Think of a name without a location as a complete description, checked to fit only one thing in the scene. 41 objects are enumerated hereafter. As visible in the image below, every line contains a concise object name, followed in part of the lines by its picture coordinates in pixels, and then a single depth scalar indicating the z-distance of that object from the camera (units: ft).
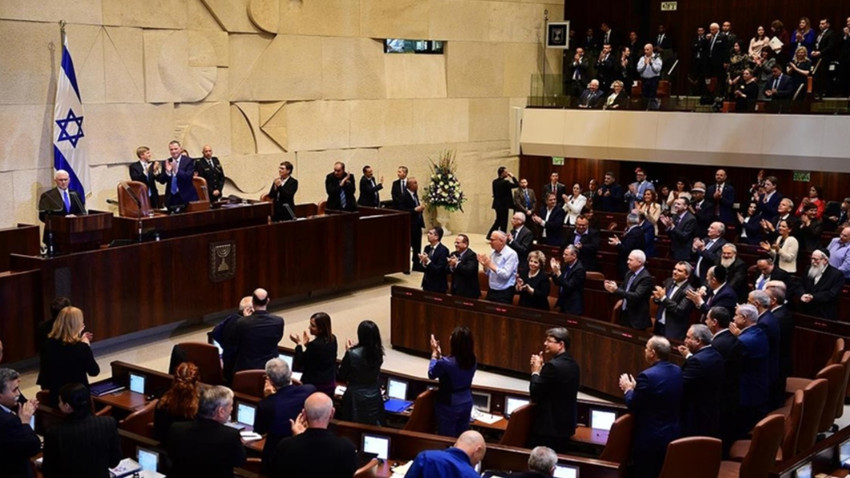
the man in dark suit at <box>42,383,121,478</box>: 18.39
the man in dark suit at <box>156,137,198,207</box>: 42.19
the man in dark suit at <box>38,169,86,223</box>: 36.68
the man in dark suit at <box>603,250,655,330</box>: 32.07
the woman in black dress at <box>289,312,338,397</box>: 24.45
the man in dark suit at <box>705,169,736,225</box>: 51.49
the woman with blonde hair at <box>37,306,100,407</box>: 24.30
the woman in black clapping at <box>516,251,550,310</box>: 34.83
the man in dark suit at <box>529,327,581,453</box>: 23.48
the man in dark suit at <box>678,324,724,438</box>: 23.66
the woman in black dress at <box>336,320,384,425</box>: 24.16
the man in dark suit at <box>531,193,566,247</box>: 47.91
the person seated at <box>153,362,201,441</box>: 20.40
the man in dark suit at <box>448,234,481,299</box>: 36.63
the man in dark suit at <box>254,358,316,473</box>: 20.79
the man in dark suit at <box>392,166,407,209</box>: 52.16
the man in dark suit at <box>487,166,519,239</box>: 58.03
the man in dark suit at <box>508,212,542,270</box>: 39.04
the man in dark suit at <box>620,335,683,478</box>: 22.65
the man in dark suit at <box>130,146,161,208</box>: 43.78
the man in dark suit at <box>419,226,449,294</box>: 37.52
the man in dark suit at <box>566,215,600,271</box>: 40.29
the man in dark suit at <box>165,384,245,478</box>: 17.78
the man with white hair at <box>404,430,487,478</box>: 17.11
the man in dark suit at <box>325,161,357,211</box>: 48.91
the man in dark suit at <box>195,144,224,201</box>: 47.98
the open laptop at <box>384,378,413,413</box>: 26.54
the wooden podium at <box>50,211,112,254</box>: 35.35
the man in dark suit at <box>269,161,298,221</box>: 46.37
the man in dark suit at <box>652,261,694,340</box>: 30.78
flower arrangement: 62.39
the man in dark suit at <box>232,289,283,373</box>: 26.71
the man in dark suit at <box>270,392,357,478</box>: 17.35
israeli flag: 44.27
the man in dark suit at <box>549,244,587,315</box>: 34.76
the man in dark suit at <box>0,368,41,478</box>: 18.94
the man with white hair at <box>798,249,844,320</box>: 33.42
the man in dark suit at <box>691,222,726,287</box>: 36.22
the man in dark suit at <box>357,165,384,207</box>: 51.62
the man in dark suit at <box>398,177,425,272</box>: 52.11
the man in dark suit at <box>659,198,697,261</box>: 42.65
